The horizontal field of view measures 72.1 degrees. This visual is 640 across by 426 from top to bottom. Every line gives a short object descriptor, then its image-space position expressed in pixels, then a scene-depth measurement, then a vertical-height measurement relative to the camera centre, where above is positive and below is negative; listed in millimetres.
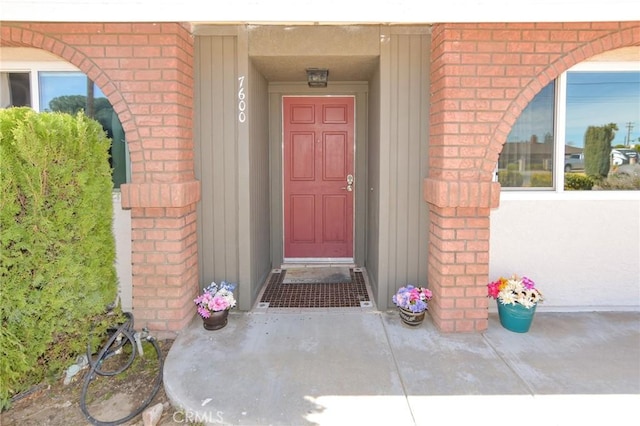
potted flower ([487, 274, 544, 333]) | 3425 -960
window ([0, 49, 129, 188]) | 3959 +750
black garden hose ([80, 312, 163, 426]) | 2545 -1218
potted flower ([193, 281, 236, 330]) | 3443 -1004
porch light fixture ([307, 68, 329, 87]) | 4344 +1034
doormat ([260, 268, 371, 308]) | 4129 -1155
